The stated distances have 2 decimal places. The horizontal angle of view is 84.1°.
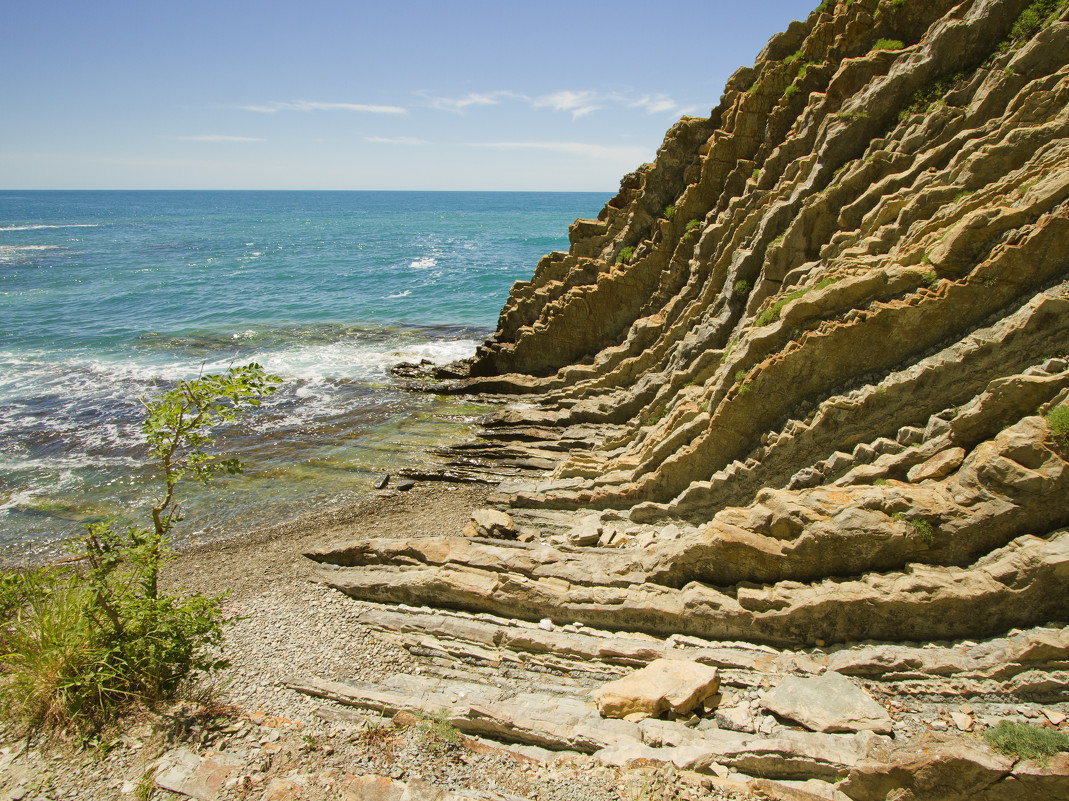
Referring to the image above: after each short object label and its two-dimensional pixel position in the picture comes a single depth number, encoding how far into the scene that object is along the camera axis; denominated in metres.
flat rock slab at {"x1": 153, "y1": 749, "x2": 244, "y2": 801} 8.80
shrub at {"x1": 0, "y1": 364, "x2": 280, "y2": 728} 9.72
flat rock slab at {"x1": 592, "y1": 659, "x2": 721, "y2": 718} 9.90
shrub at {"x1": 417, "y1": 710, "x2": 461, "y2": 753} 9.84
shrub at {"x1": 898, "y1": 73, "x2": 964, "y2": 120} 16.48
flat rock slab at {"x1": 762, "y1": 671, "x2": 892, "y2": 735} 8.95
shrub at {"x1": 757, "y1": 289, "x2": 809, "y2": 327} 15.19
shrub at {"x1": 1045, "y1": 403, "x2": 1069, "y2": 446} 9.38
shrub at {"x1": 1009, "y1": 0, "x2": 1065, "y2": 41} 15.02
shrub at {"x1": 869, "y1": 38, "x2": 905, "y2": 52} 18.73
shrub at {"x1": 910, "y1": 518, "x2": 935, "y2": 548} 10.09
